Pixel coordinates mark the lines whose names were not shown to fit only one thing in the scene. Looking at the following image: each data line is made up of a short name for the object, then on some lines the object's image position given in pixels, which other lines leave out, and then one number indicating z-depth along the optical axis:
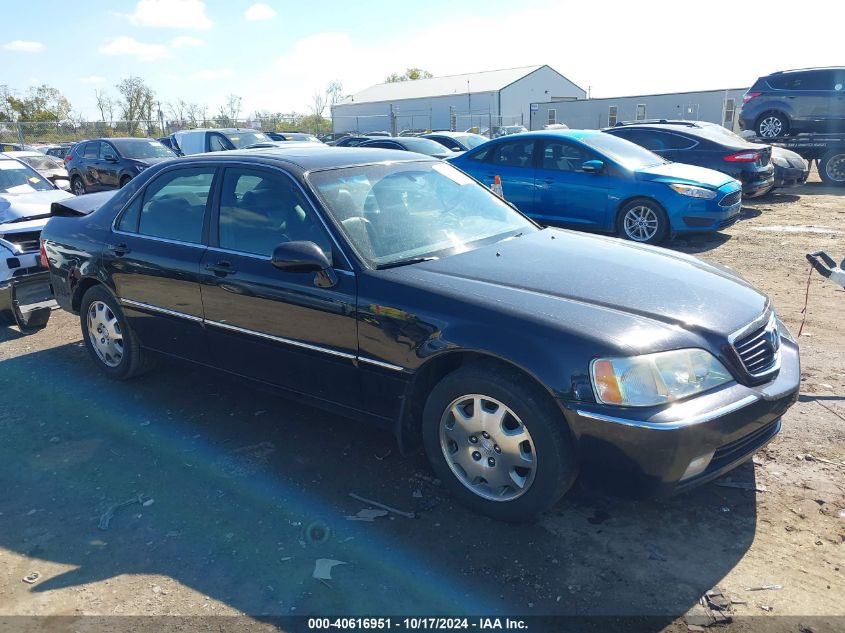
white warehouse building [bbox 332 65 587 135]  57.53
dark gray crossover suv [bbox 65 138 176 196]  15.34
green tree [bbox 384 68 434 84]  94.19
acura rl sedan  2.87
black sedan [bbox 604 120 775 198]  11.84
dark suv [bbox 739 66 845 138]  15.45
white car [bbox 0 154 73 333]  6.39
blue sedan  9.01
